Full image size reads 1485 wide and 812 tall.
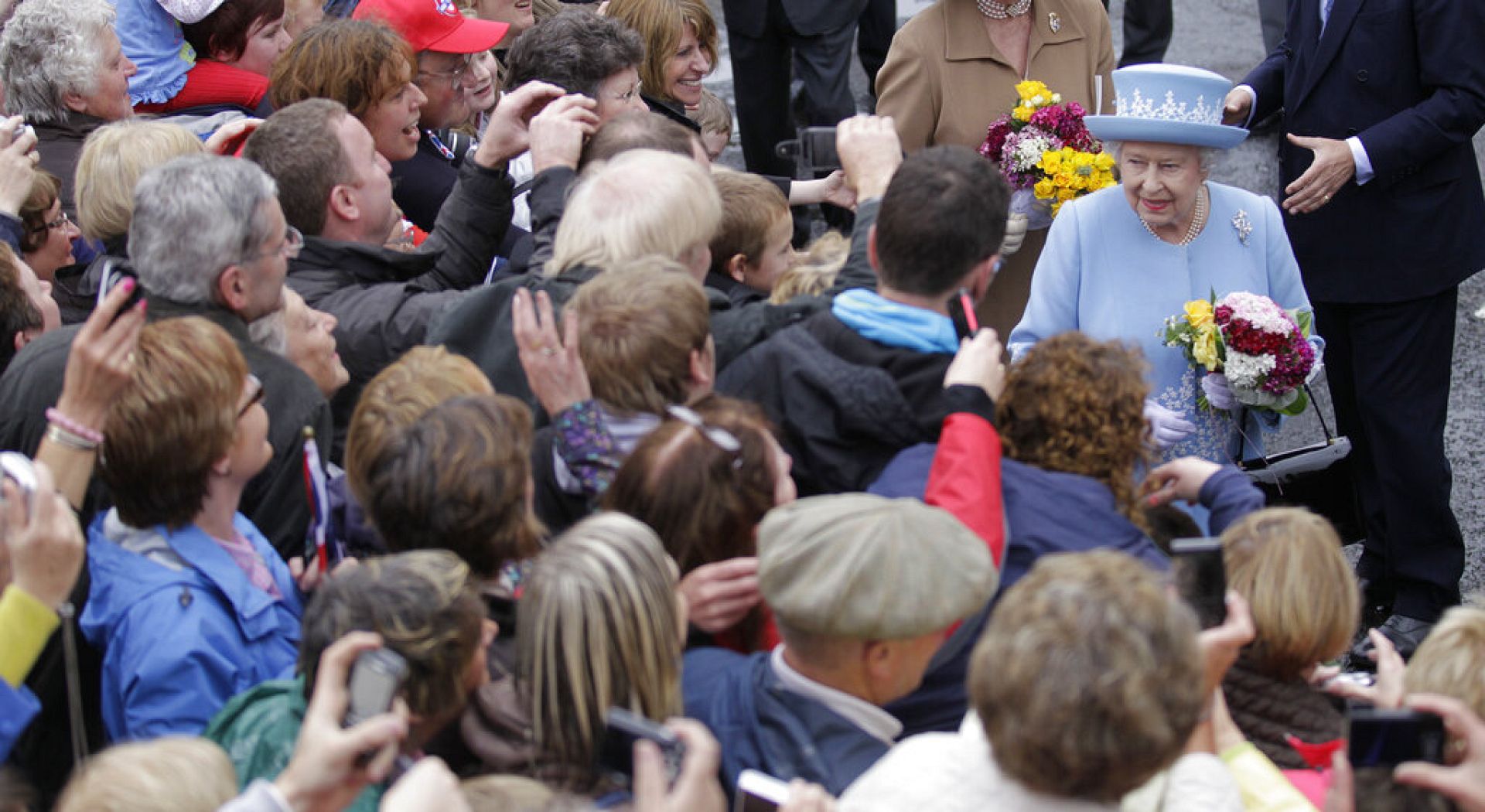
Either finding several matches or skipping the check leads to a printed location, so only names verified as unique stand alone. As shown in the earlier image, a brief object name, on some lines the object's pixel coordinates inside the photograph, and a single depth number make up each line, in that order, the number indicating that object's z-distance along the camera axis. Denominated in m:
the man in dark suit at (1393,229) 10.16
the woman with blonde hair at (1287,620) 5.32
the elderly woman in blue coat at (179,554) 5.44
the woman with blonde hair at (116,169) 7.96
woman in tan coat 10.95
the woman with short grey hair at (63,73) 9.64
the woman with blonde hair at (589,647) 4.49
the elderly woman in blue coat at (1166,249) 8.83
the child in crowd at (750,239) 8.63
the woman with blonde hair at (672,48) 11.39
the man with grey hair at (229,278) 6.69
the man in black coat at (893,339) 6.20
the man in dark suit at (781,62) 16.02
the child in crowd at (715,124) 12.16
